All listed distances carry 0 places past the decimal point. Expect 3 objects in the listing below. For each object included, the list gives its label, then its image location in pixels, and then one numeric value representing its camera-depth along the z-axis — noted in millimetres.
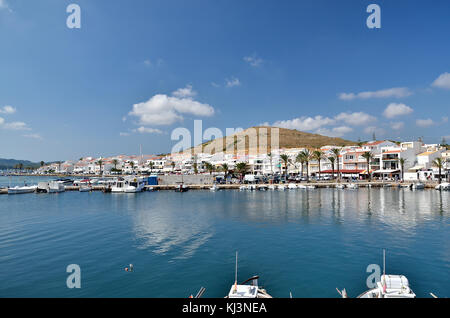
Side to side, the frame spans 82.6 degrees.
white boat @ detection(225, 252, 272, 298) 11500
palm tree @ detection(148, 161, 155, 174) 143125
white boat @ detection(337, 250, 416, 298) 11595
